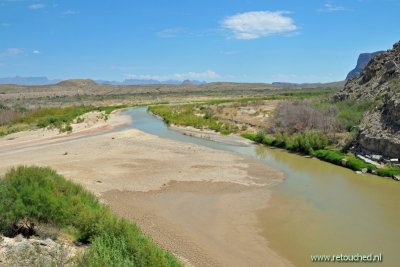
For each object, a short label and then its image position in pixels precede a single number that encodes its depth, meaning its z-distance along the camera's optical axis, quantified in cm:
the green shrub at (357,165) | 2562
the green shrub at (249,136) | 4026
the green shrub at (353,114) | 3475
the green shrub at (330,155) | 2865
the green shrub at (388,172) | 2392
